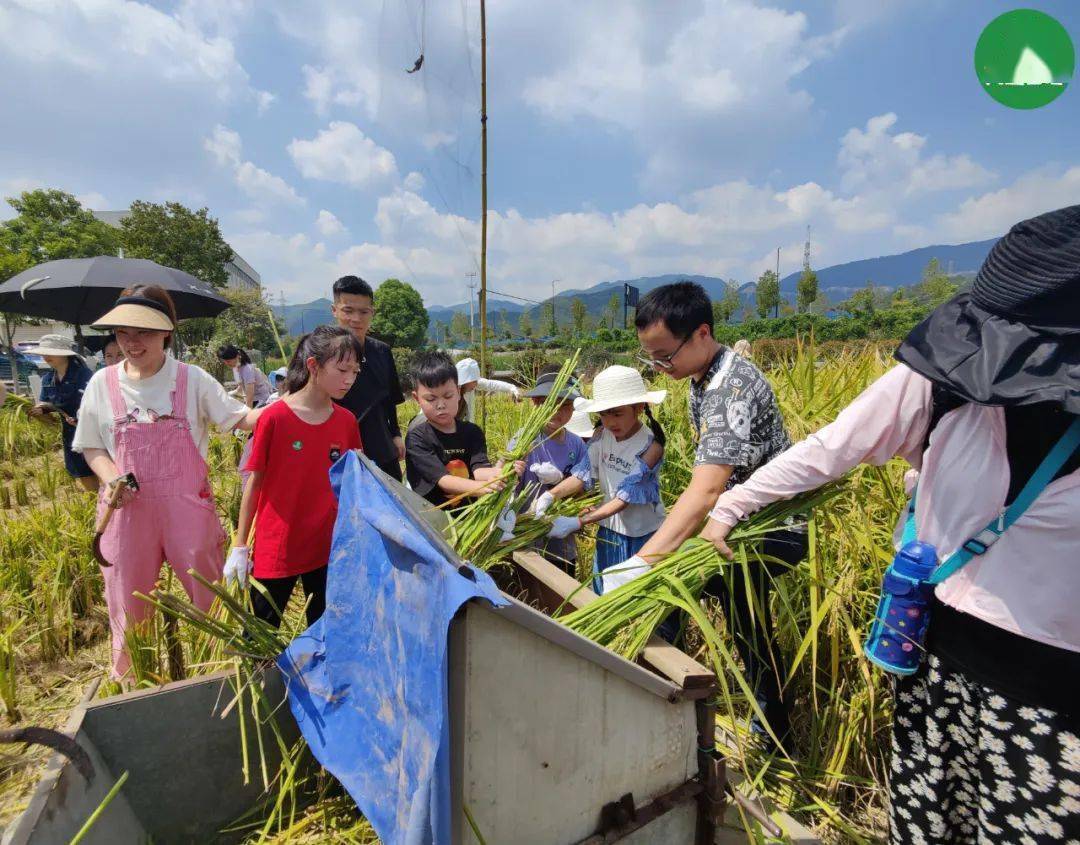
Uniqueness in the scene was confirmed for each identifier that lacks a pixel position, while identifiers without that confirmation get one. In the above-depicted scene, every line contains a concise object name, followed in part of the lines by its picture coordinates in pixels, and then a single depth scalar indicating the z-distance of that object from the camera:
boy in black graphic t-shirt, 2.65
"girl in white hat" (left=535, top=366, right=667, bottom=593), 2.38
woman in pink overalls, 2.27
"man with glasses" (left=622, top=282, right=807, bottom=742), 1.72
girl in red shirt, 2.24
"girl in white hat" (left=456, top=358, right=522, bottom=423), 3.91
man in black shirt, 3.03
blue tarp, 0.95
